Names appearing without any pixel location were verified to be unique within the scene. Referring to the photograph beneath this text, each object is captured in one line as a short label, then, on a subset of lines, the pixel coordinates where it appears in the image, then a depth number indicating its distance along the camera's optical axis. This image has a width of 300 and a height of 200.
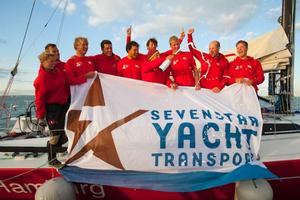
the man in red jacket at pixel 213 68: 3.76
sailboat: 3.23
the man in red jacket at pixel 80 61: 3.47
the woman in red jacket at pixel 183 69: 3.76
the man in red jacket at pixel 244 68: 3.60
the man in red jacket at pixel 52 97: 2.90
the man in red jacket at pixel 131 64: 3.66
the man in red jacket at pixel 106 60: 3.85
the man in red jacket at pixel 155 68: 3.13
